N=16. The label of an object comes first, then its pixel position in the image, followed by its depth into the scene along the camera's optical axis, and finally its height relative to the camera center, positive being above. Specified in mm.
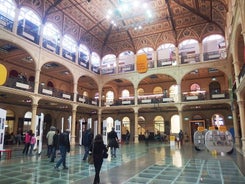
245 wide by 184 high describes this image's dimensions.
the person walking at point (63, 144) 6801 -695
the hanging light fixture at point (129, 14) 17359 +10628
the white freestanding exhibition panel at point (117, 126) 17955 -202
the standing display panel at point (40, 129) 10898 -286
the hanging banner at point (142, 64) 12002 +3664
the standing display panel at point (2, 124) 9641 +2
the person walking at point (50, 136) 9273 -569
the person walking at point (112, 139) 9406 -731
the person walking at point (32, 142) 10711 -976
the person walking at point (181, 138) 17941 -1318
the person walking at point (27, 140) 10695 -872
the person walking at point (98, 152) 4832 -703
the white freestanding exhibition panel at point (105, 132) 14963 -625
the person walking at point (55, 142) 8344 -790
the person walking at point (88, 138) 8477 -608
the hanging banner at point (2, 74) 9320 +2403
